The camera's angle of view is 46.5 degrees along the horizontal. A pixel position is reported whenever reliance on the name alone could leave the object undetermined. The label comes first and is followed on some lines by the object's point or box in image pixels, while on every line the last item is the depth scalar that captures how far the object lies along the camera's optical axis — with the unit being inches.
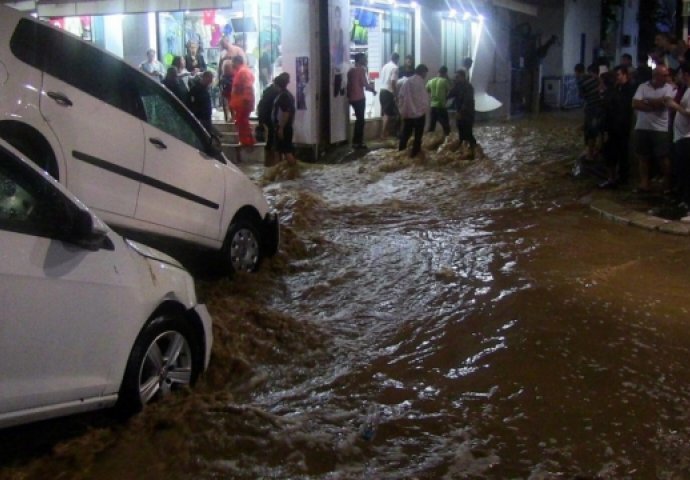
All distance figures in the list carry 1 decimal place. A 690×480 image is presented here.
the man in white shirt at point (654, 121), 407.5
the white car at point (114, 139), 209.8
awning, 591.8
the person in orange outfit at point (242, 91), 591.8
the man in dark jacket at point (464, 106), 593.3
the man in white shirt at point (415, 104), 599.2
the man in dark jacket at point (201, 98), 529.0
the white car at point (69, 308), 133.5
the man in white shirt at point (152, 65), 648.4
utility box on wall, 1123.3
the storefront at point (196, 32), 679.7
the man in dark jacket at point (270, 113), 534.9
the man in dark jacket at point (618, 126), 462.3
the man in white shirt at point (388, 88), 701.3
